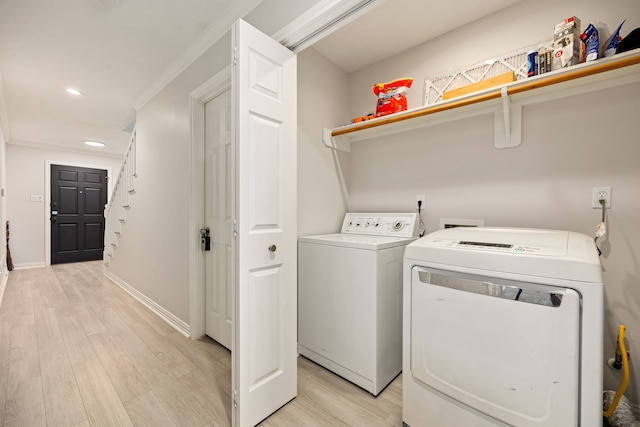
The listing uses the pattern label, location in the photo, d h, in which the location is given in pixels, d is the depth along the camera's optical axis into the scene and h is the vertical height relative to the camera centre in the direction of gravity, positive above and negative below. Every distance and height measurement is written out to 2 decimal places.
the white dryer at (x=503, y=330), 0.84 -0.43
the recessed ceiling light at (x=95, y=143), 4.86 +1.25
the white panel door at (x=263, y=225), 1.24 -0.07
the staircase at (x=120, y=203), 3.33 +0.11
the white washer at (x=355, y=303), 1.53 -0.57
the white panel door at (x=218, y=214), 2.04 -0.02
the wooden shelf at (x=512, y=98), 1.24 +0.66
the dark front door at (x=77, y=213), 5.10 -0.05
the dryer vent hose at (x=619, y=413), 1.11 -0.88
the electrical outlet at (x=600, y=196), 1.37 +0.08
